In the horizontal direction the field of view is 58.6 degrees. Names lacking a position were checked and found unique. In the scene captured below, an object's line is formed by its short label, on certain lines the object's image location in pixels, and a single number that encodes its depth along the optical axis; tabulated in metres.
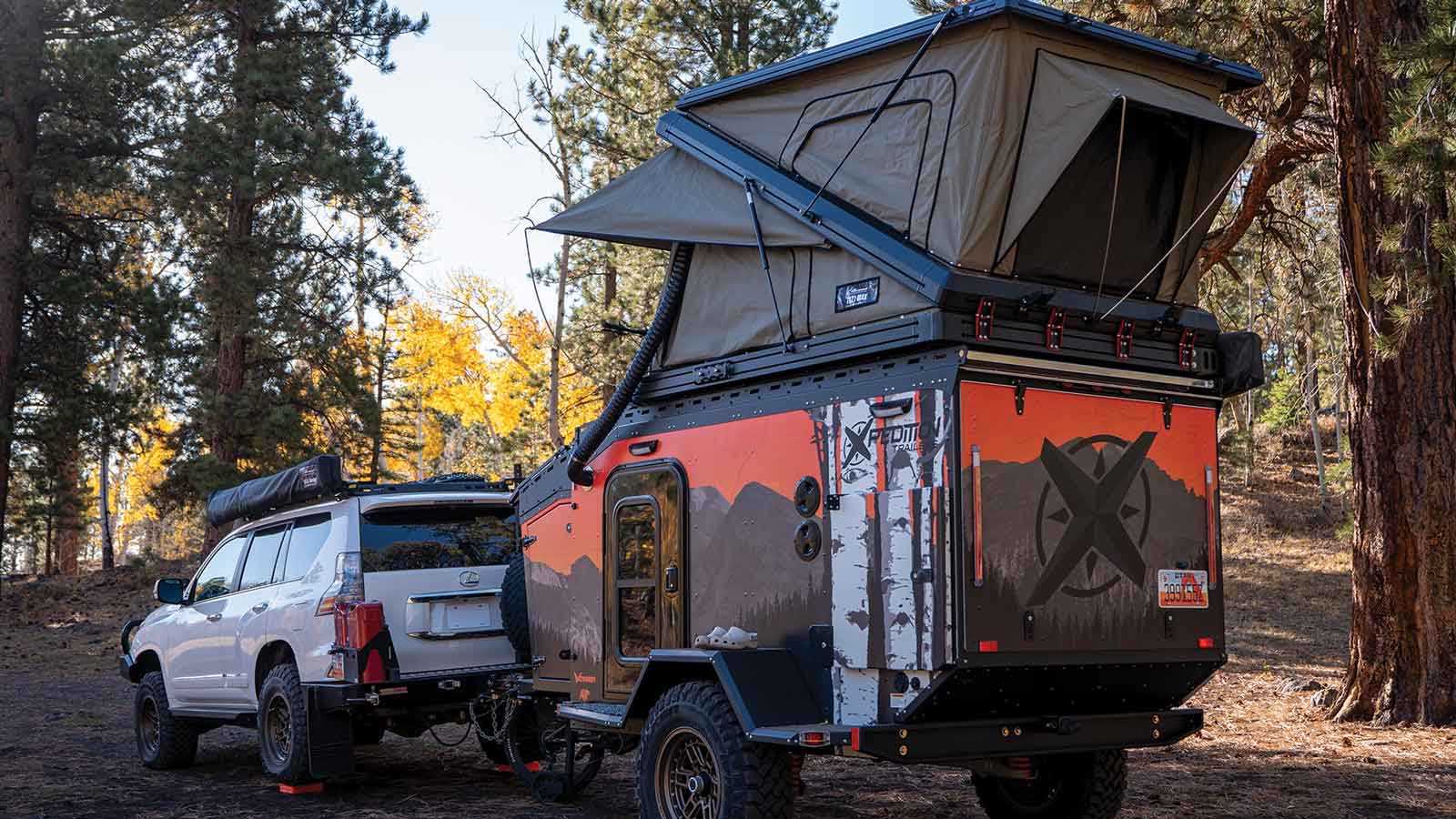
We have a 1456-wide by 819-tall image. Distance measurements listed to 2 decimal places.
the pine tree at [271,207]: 23.03
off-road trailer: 5.88
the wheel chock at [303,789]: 9.24
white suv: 8.96
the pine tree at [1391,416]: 11.06
